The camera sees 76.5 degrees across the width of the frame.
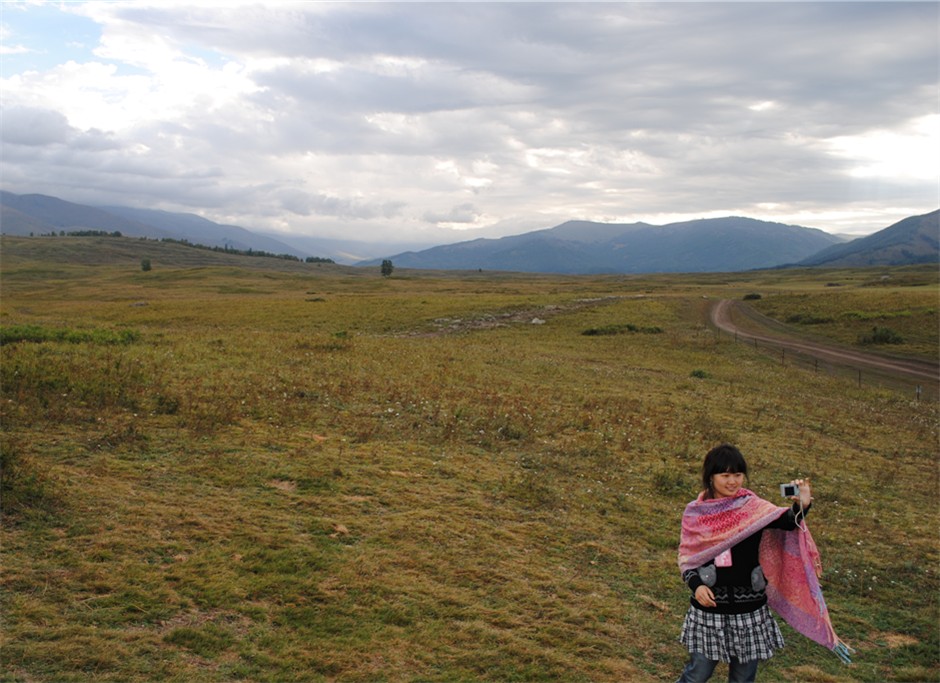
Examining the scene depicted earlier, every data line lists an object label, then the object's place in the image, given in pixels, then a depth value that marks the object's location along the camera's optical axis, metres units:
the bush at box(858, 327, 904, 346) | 51.72
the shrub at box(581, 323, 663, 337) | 50.44
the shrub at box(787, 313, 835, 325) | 64.44
